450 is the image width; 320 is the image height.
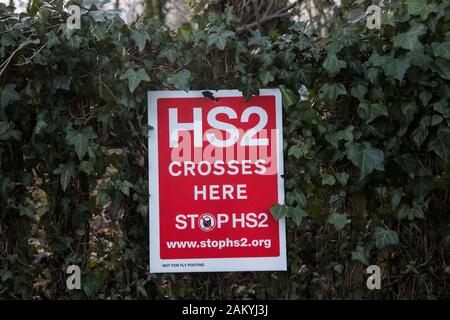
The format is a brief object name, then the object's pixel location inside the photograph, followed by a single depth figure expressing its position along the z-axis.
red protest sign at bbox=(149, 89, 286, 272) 3.40
